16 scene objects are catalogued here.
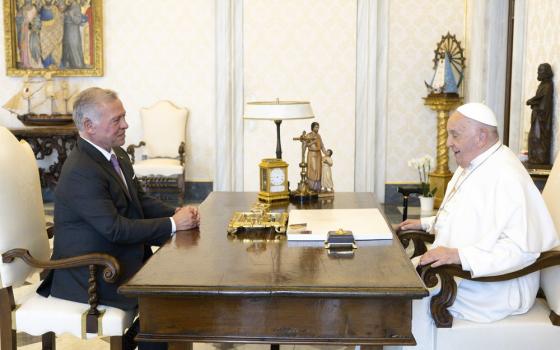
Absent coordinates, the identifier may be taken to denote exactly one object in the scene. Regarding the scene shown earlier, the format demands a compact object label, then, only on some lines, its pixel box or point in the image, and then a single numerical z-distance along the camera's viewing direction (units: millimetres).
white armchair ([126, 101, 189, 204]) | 8820
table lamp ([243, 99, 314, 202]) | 4000
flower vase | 8289
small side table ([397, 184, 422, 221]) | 5444
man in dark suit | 3156
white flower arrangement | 8266
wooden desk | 2359
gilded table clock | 3992
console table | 8555
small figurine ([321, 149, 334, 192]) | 4133
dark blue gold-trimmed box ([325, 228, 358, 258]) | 2840
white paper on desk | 3037
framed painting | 8875
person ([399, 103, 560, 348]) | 3000
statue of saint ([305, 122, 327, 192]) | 4023
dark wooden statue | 5754
